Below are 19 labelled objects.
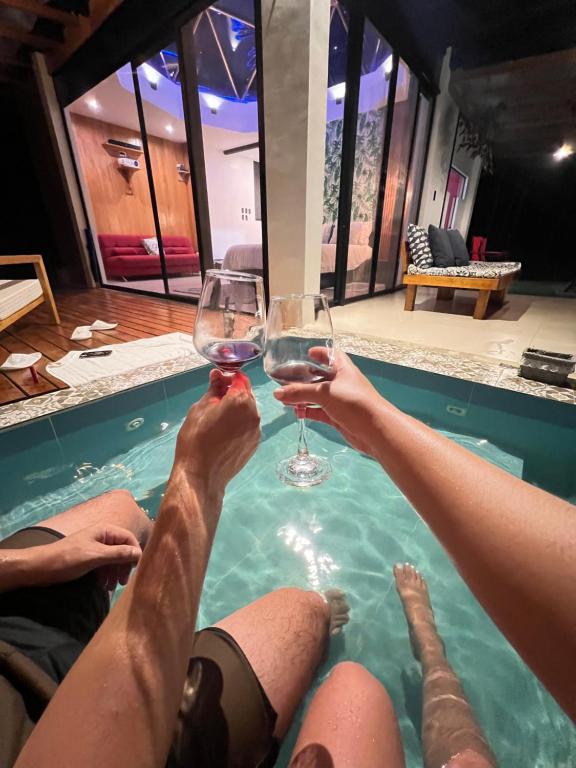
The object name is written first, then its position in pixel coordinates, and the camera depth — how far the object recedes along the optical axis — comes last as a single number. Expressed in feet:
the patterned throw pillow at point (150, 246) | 26.35
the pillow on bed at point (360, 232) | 15.37
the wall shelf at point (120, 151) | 25.08
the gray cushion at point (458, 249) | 16.34
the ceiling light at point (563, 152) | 26.27
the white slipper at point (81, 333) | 10.30
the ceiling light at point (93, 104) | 20.23
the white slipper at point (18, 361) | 7.81
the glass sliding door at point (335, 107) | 12.30
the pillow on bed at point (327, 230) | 16.11
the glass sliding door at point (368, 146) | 13.12
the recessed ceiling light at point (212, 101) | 23.54
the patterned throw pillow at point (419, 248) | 15.06
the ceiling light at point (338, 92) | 13.98
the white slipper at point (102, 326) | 11.21
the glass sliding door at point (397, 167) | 15.93
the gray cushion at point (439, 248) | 15.29
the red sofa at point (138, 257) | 23.99
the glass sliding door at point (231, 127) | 18.02
